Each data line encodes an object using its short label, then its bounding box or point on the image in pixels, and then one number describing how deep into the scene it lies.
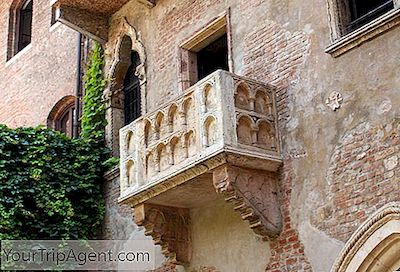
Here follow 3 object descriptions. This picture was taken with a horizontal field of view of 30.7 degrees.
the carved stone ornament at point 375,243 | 7.05
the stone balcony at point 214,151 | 8.23
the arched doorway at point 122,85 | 12.13
